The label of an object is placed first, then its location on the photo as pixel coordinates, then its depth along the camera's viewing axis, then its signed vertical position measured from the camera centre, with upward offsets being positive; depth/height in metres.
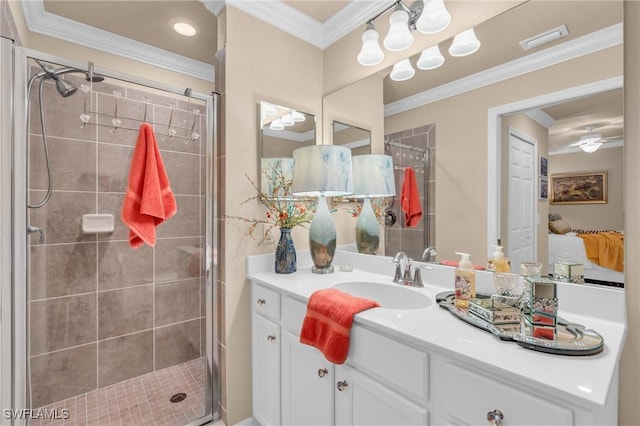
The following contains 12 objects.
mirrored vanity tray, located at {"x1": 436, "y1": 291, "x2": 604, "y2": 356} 0.78 -0.35
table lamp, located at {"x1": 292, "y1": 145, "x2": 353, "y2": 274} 1.59 +0.18
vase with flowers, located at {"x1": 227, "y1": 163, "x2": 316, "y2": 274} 1.74 +0.00
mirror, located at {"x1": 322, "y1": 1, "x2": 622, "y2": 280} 1.12 +0.54
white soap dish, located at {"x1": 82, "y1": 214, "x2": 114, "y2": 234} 1.95 -0.06
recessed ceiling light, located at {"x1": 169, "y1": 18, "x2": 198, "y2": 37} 1.93 +1.24
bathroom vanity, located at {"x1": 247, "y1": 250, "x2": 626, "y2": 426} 0.70 -0.43
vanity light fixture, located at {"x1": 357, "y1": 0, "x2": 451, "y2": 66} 1.45 +0.97
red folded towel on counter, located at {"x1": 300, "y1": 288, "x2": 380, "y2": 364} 1.09 -0.41
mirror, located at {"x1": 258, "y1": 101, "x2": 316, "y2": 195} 1.80 +0.49
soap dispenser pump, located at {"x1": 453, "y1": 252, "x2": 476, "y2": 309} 1.14 -0.28
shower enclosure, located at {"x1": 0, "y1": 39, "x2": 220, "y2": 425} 1.73 -0.35
